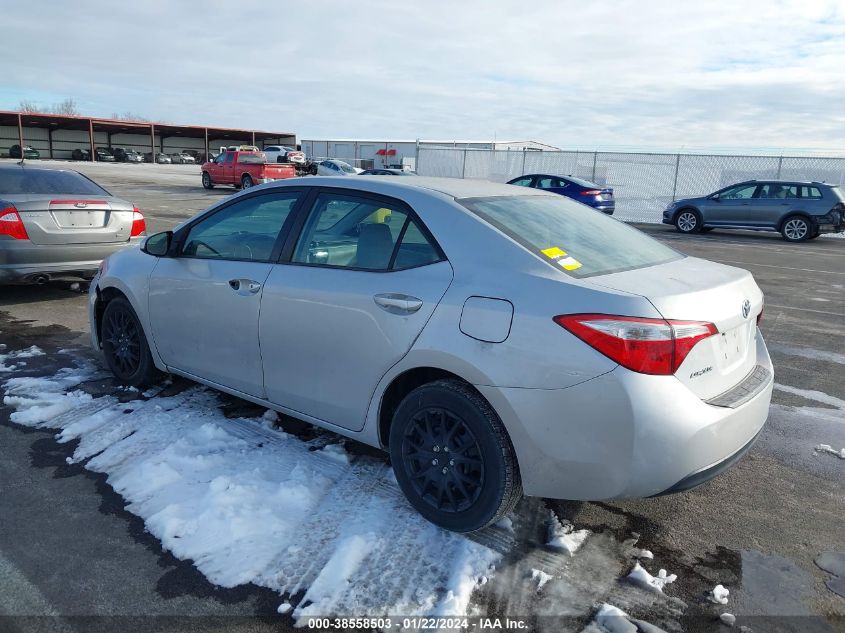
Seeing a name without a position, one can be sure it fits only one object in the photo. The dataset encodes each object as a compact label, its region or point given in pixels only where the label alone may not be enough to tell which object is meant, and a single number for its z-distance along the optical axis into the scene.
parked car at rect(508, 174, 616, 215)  20.55
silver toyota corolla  2.58
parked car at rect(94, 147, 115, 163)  59.03
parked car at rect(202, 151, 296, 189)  26.98
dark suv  17.45
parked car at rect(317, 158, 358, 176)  33.19
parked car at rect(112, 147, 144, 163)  59.13
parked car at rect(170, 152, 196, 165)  63.34
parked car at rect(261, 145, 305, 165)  38.94
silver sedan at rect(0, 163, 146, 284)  6.72
